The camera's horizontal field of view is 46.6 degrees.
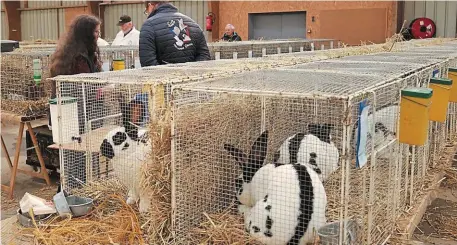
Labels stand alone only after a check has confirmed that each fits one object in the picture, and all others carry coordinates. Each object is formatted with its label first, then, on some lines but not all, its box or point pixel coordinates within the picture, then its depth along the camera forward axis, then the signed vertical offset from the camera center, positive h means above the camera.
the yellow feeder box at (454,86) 3.83 -0.18
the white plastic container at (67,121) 2.93 -0.34
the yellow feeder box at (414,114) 2.45 -0.25
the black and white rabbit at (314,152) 2.74 -0.48
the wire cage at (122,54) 5.86 +0.07
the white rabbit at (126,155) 2.71 -0.50
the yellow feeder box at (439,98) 3.11 -0.23
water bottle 5.02 -0.09
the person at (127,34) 7.11 +0.35
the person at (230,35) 10.27 +0.49
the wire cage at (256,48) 6.98 +0.17
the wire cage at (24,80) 5.14 -0.20
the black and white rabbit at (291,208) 2.22 -0.62
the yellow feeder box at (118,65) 5.16 -0.05
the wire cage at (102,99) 2.64 -0.22
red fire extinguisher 12.70 +0.93
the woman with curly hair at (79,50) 3.91 +0.08
